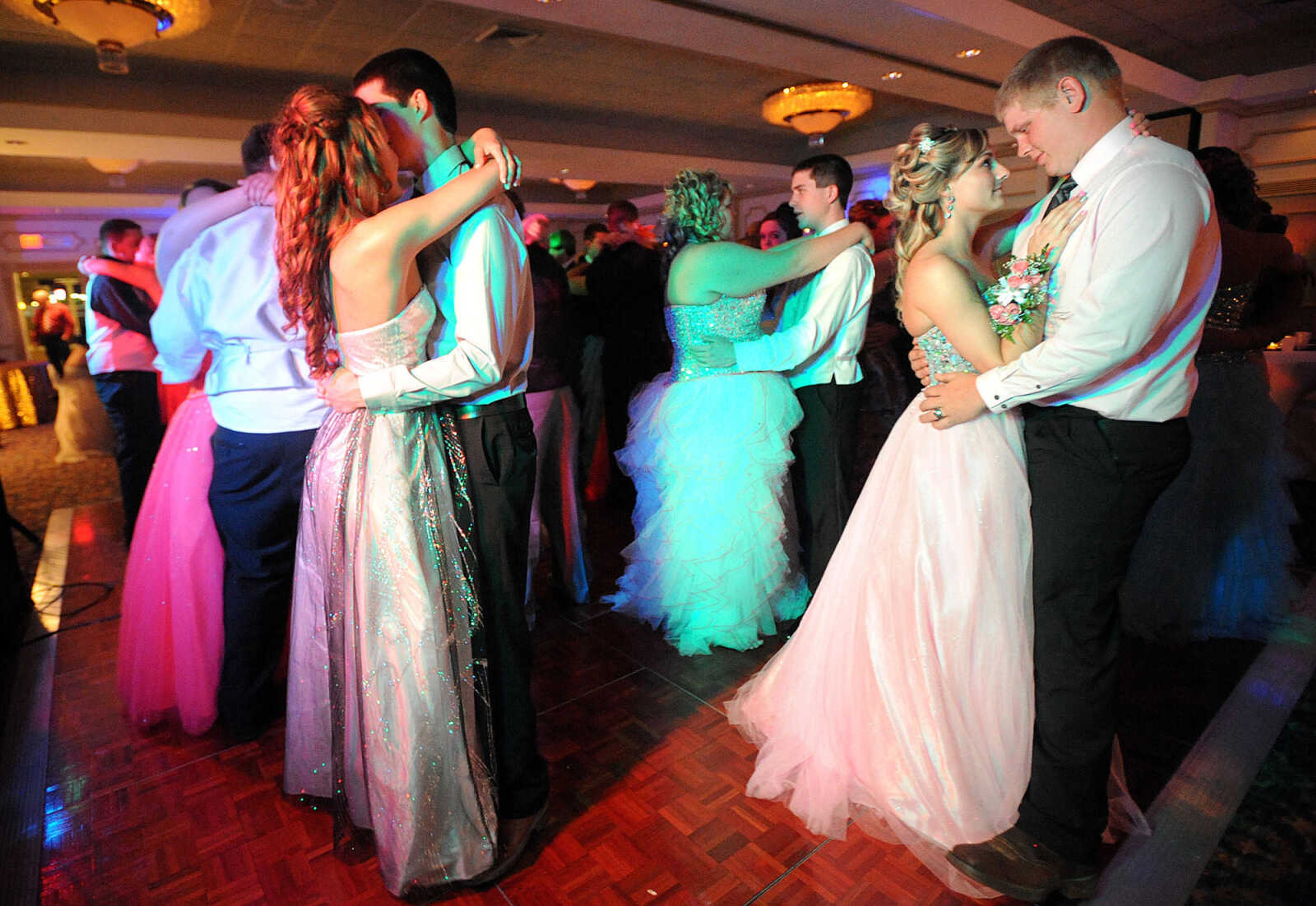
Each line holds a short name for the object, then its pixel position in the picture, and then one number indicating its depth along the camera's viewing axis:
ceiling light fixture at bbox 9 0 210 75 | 3.81
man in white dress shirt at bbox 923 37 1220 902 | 1.26
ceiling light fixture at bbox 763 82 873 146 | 7.17
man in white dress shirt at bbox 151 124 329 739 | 1.87
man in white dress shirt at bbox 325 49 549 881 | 1.42
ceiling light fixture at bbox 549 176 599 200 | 10.72
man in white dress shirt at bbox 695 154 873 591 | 2.56
